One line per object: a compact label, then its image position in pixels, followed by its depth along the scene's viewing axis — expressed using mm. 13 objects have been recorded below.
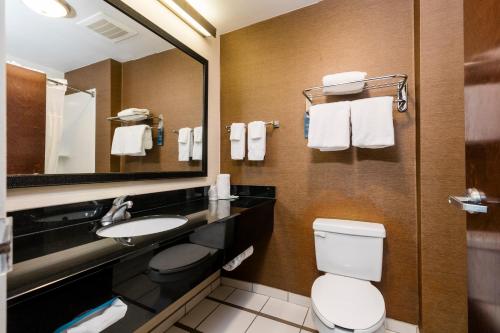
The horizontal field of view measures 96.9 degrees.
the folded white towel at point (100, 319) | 595
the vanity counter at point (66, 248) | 554
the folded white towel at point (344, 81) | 1401
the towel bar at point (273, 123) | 1804
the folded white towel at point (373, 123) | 1336
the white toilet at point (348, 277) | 1021
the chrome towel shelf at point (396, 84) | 1380
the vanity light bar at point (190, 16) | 1510
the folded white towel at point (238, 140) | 1871
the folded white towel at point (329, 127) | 1450
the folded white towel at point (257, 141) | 1788
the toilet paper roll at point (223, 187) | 1777
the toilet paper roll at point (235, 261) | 1370
